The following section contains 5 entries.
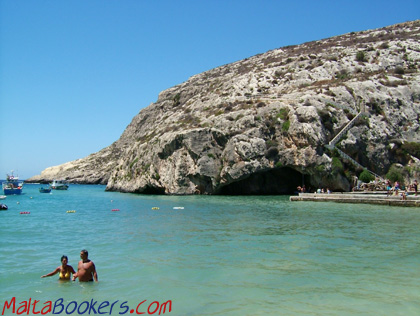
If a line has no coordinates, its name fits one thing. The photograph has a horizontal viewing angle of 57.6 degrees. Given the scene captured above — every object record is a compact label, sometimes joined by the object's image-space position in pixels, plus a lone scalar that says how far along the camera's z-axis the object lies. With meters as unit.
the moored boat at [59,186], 98.36
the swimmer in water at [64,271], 13.20
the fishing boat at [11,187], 76.39
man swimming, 12.95
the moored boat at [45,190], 84.41
